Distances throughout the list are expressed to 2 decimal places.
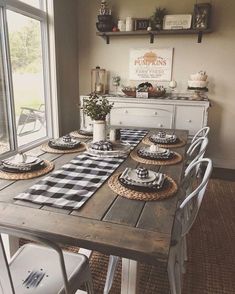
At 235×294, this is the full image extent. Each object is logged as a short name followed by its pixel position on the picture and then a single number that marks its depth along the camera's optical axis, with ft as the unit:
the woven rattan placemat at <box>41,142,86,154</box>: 6.32
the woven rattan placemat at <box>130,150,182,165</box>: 5.67
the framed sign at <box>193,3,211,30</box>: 11.12
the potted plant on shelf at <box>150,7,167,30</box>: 11.62
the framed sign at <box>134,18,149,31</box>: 11.98
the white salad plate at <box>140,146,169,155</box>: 6.01
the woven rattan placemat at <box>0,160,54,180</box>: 4.69
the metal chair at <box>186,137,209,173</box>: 6.52
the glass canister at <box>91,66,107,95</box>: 13.12
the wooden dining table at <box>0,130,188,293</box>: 3.00
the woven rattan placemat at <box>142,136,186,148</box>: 7.08
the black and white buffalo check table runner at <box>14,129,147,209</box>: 3.92
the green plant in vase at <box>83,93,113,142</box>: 6.59
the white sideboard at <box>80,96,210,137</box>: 10.99
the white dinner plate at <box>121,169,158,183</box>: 4.41
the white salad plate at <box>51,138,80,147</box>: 6.68
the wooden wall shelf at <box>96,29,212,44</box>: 11.58
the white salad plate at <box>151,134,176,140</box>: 7.49
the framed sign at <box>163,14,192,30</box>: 11.48
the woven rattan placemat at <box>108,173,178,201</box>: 4.04
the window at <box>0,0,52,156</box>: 9.01
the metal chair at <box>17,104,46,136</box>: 10.39
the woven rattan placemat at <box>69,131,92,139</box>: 7.91
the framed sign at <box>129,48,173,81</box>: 12.49
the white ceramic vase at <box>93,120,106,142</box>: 6.74
